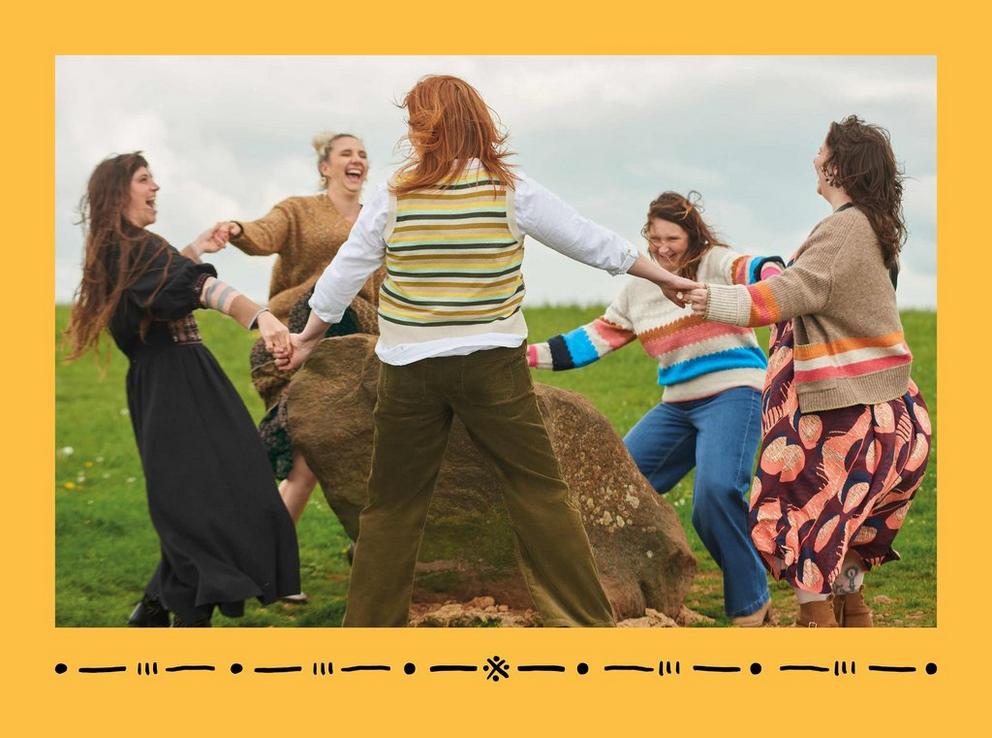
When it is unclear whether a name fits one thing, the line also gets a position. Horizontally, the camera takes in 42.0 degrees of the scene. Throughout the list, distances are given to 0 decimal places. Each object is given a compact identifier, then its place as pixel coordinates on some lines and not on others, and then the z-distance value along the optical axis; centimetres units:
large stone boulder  656
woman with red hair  543
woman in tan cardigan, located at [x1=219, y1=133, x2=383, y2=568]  733
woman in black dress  621
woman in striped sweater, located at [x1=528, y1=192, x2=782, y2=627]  653
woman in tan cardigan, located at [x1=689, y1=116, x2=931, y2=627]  575
